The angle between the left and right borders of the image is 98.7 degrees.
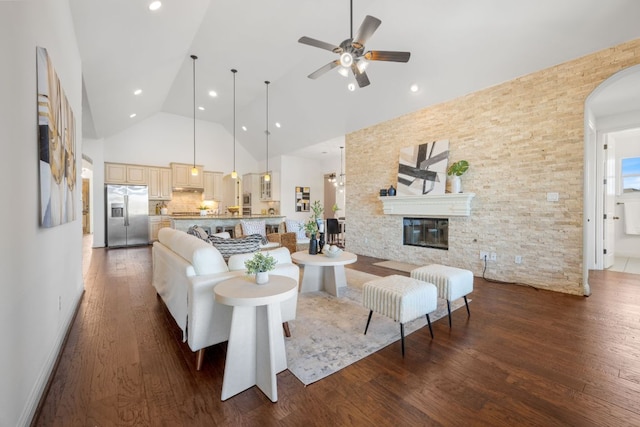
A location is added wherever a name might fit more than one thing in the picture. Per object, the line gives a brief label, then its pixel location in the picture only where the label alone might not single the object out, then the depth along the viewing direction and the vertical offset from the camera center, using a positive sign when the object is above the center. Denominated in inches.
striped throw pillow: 111.3 -14.8
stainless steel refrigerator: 296.5 -6.4
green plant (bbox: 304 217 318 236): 146.3 -9.7
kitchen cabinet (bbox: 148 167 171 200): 326.3 +31.0
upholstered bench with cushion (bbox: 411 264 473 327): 107.1 -28.7
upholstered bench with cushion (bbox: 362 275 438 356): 88.4 -30.2
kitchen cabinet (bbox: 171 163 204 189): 339.0 +40.8
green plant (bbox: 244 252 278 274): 75.5 -15.3
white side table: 65.9 -31.9
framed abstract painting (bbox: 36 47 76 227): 66.6 +17.8
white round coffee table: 136.7 -34.4
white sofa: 79.7 -24.3
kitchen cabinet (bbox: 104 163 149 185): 302.2 +40.1
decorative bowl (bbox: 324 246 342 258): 140.8 -22.3
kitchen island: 221.6 -10.5
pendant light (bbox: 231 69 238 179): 235.8 +112.9
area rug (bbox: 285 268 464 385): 80.5 -45.1
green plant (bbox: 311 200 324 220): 145.3 -0.6
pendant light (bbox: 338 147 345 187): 371.6 +37.7
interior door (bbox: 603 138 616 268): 202.1 +3.5
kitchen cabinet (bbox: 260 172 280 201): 373.4 +28.9
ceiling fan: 112.7 +68.4
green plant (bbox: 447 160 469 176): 180.9 +27.4
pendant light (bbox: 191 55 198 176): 214.3 +115.0
